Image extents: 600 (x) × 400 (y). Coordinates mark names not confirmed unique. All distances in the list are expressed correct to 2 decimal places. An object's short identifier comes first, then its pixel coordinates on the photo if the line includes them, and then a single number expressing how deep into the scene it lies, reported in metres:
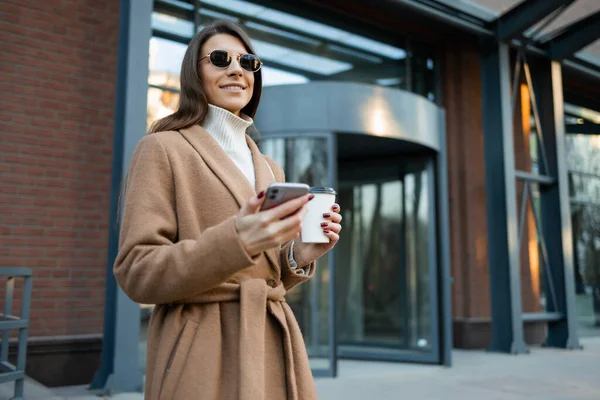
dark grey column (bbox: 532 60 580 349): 9.48
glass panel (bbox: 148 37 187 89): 6.21
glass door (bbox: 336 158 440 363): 7.35
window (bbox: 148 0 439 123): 6.30
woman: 1.07
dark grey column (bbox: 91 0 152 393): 4.90
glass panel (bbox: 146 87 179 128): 6.11
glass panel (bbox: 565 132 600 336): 11.19
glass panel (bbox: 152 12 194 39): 6.37
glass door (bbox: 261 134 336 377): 5.96
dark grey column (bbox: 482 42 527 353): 8.59
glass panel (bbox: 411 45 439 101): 9.27
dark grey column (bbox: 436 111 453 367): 6.91
